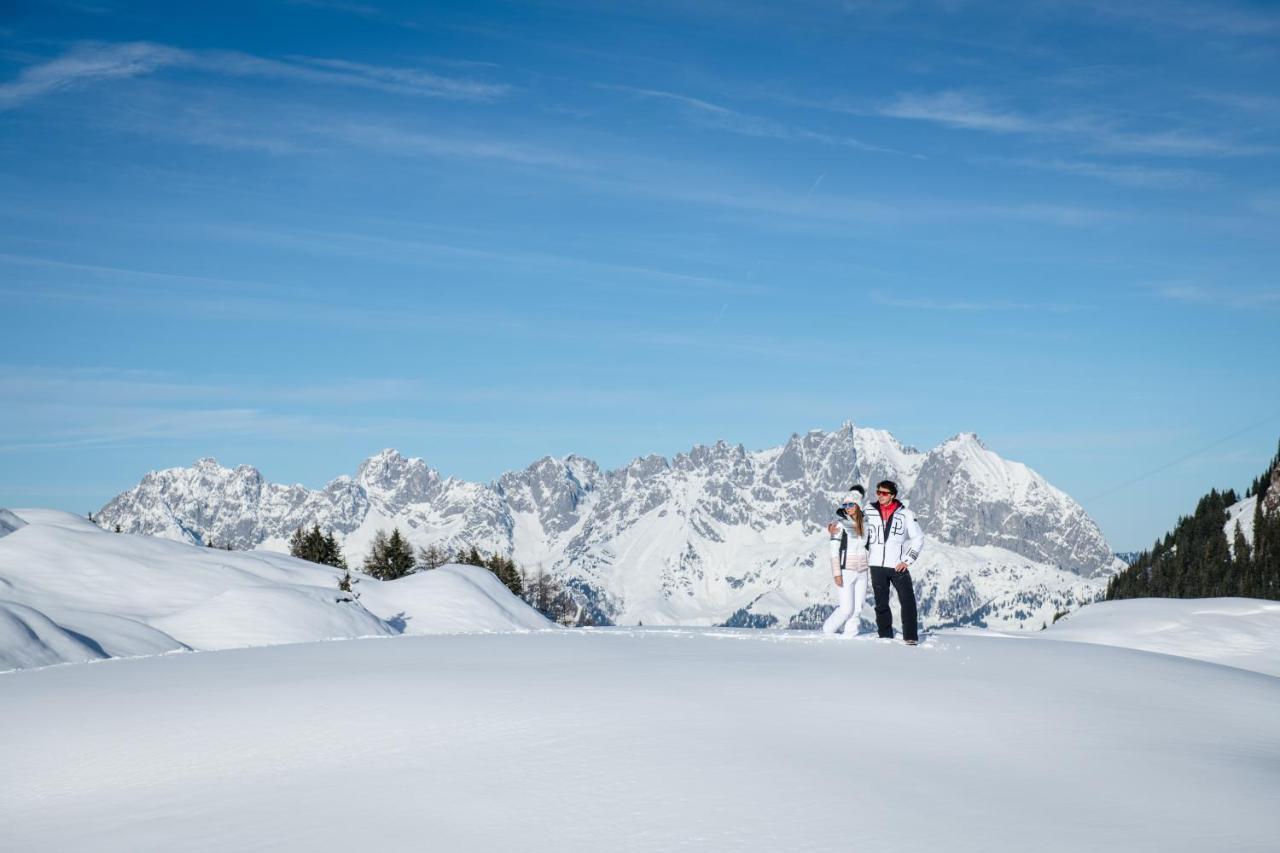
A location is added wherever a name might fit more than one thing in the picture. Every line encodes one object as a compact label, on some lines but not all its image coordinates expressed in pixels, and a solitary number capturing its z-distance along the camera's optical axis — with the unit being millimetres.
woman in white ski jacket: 17781
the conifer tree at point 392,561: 104188
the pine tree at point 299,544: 106550
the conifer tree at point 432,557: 123094
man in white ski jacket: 17625
